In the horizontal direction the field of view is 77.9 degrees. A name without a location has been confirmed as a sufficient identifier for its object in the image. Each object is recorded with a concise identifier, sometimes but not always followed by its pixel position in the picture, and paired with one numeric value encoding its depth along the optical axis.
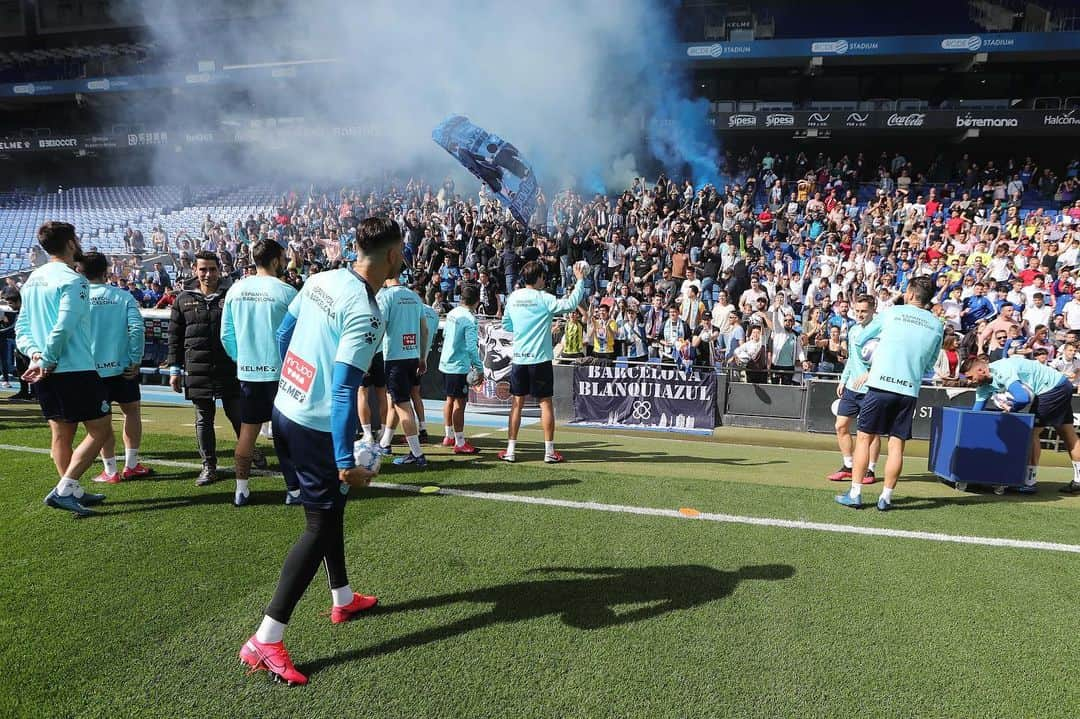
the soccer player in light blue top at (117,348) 5.55
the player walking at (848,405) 6.40
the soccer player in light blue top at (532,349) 6.58
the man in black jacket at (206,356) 5.59
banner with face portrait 11.19
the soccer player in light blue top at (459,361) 7.27
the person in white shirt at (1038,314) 10.95
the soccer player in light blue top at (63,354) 4.48
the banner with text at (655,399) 10.35
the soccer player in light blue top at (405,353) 6.43
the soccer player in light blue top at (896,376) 5.30
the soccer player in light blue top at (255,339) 4.95
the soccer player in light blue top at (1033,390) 6.35
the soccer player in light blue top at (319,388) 2.81
